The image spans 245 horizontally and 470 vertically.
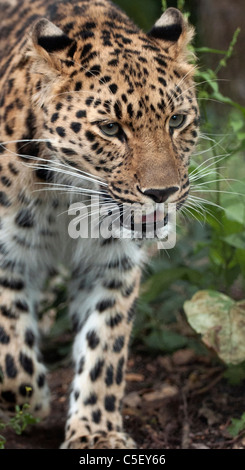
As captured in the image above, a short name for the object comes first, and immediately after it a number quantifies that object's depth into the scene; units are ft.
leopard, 33.30
